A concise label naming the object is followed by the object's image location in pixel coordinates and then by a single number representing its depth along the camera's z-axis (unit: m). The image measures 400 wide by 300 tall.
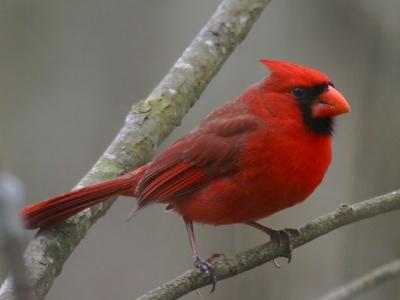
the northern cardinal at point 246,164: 5.41
